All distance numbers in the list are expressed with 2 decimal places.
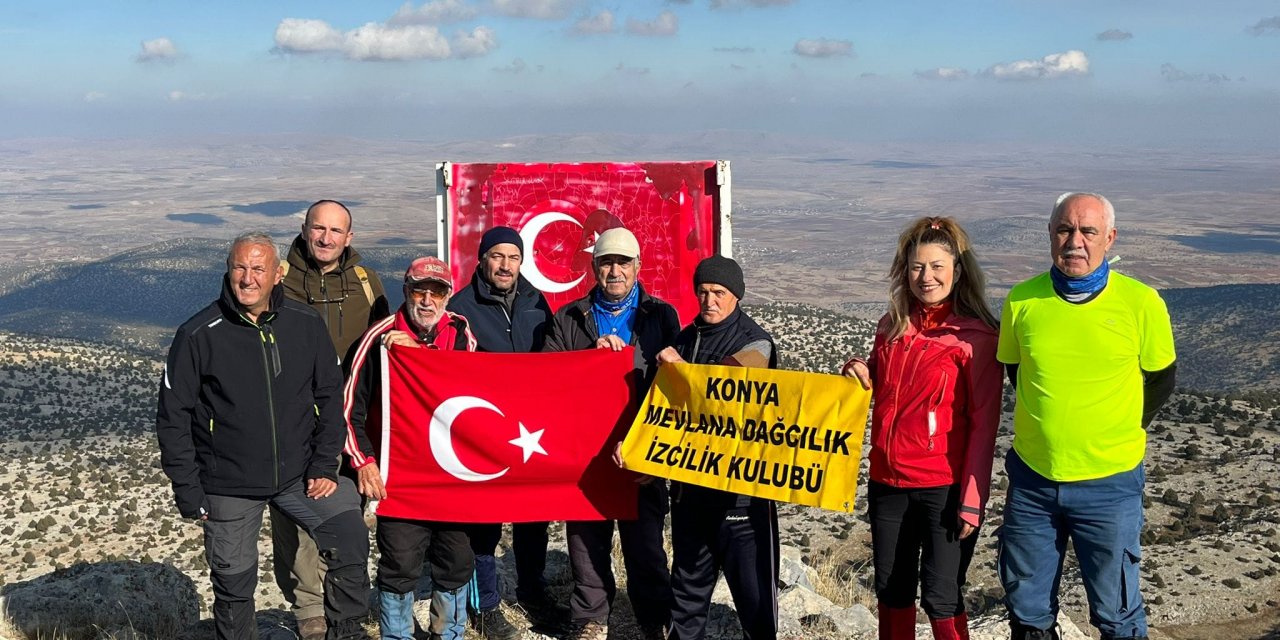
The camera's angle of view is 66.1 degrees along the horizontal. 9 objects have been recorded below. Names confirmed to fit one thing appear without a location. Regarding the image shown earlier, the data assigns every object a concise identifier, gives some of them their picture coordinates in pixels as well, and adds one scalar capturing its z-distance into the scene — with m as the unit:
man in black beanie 5.01
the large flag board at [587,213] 8.61
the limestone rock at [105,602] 7.10
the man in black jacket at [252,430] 4.66
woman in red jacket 4.53
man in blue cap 5.81
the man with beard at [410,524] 5.20
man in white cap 5.54
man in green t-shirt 4.29
